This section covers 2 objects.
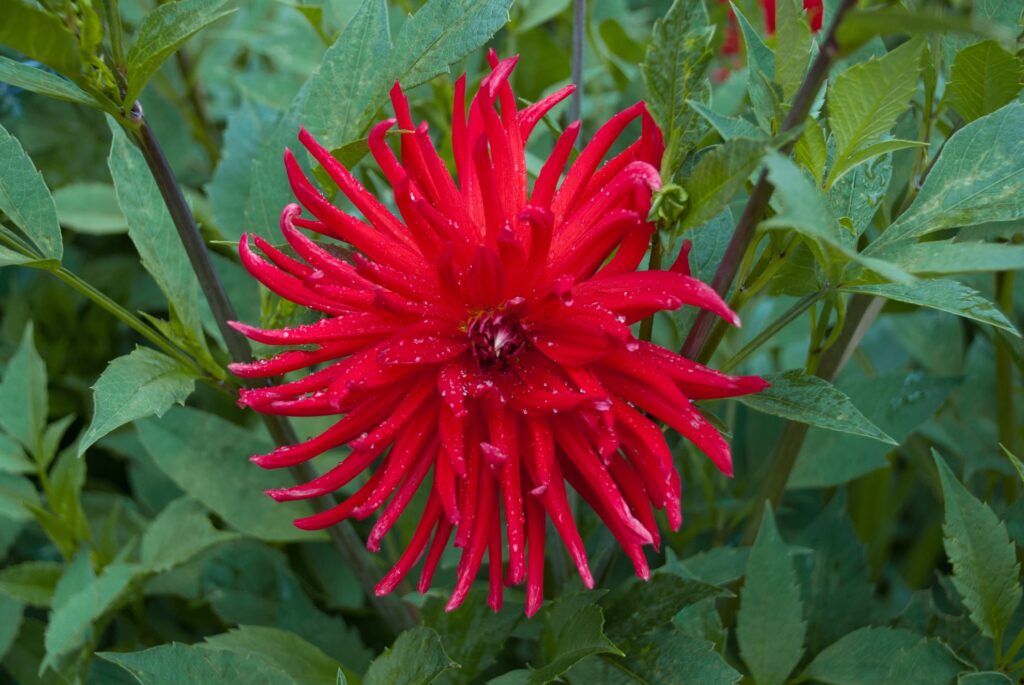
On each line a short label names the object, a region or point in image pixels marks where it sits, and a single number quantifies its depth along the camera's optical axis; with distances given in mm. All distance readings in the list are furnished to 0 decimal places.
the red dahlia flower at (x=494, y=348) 556
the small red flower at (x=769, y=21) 662
